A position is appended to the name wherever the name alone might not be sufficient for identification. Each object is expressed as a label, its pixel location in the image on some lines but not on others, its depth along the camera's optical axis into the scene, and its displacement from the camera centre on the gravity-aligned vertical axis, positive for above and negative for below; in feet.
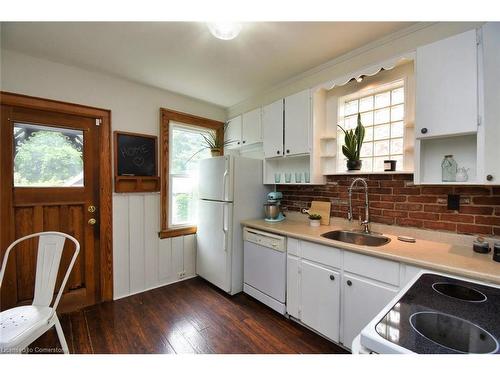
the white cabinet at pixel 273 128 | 8.22 +2.16
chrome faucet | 6.49 -0.78
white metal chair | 3.92 -2.61
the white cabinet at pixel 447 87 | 4.35 +2.02
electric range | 2.05 -1.51
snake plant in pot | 6.61 +1.14
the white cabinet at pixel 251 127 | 9.20 +2.49
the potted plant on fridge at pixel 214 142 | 9.79 +2.09
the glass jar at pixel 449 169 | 5.06 +0.34
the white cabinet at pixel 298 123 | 7.38 +2.13
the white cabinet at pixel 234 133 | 10.27 +2.50
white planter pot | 7.47 -1.31
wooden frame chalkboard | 7.98 +0.87
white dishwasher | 6.89 -2.78
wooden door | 6.33 -0.18
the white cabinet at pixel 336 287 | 4.75 -2.51
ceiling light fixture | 5.17 +3.69
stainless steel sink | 6.08 -1.55
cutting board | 7.63 -0.89
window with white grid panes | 6.24 +1.90
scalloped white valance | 5.47 +3.13
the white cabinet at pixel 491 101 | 4.07 +1.54
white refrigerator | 8.18 -0.96
